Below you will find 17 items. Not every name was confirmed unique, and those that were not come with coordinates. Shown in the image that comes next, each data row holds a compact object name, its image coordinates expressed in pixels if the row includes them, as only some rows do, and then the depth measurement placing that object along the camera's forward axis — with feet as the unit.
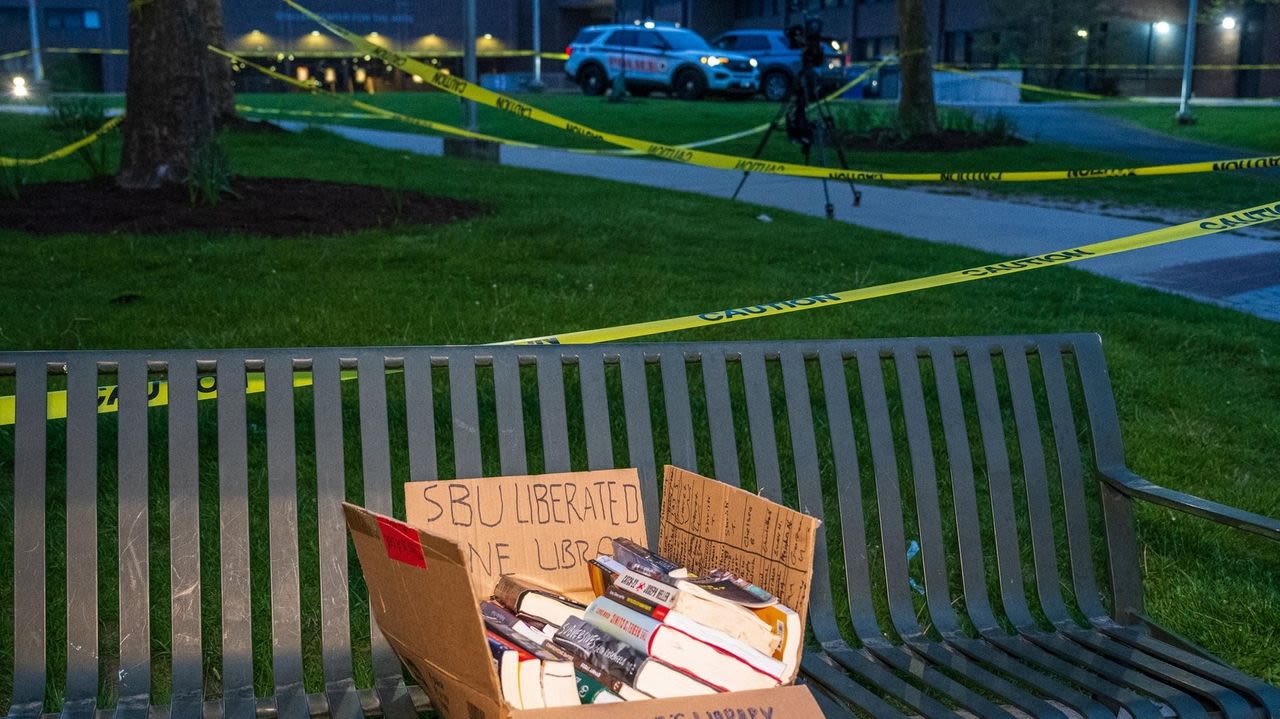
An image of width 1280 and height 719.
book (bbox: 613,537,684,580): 9.12
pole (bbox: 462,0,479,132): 48.97
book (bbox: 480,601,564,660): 8.29
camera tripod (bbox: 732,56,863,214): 38.69
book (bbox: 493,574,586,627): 9.08
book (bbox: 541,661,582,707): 7.91
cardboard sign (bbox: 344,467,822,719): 7.39
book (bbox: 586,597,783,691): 7.98
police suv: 112.16
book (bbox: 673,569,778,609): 8.63
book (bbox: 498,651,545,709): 7.95
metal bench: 9.34
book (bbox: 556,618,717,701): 7.79
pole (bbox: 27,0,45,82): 143.45
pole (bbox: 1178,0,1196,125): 80.79
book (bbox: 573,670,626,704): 7.80
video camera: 36.35
